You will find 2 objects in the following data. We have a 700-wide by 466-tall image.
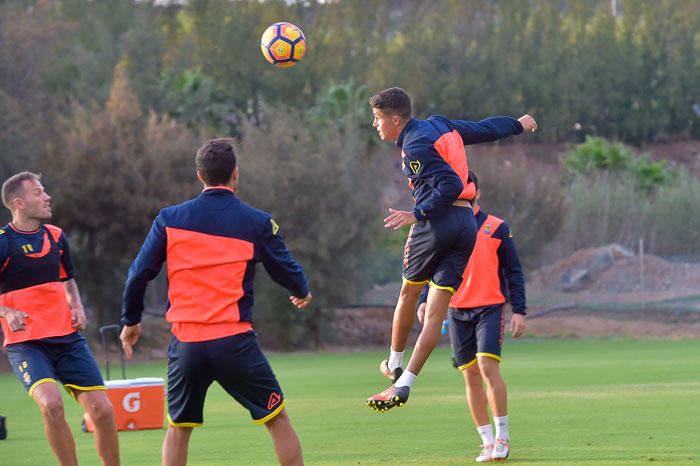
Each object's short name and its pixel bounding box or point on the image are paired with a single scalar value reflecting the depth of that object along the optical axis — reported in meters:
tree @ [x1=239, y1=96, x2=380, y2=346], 38.22
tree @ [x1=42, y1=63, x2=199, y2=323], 37.19
